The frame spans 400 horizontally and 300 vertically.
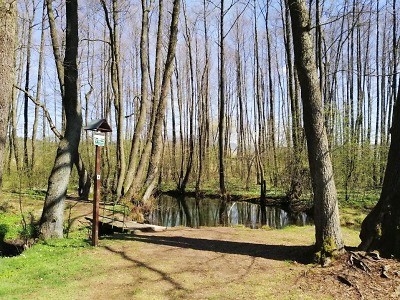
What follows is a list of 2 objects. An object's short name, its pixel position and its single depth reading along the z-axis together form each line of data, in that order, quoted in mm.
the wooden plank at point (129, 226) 8836
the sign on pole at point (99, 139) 6996
